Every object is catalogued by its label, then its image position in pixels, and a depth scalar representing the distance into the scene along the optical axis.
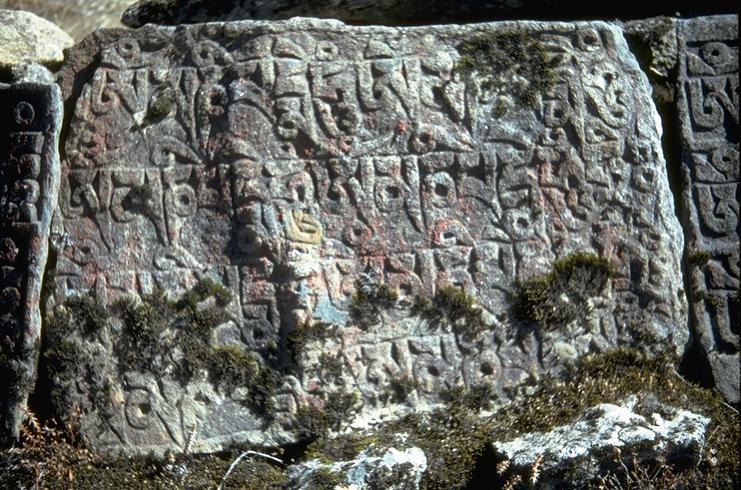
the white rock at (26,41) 4.39
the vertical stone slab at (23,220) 3.98
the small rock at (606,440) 3.76
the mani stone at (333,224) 3.99
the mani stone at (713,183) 4.19
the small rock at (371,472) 3.78
